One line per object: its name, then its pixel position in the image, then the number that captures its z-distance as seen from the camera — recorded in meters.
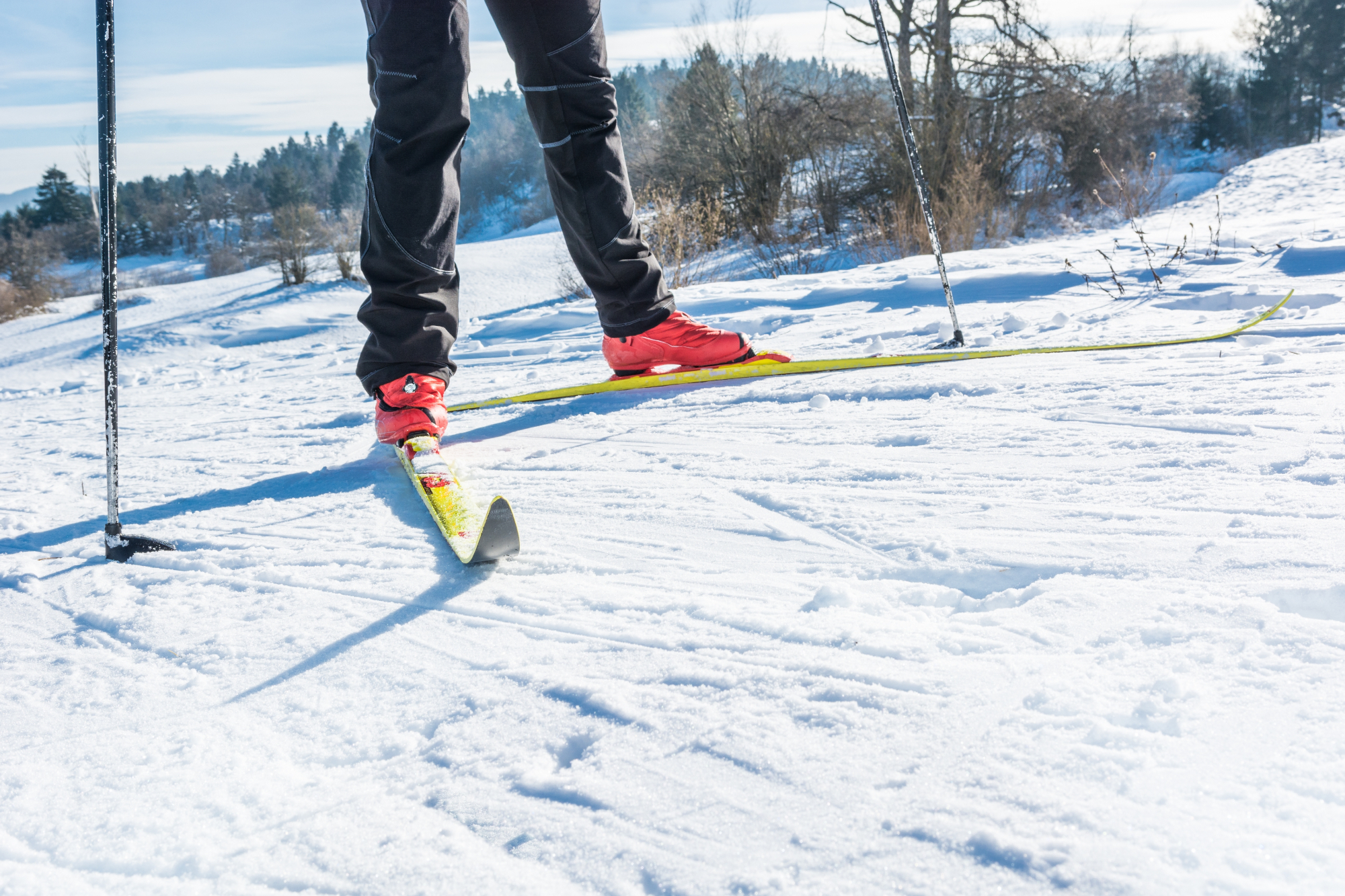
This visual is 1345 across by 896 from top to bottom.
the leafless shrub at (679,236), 6.52
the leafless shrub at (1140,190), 11.14
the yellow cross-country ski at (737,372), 1.77
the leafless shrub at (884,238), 7.16
